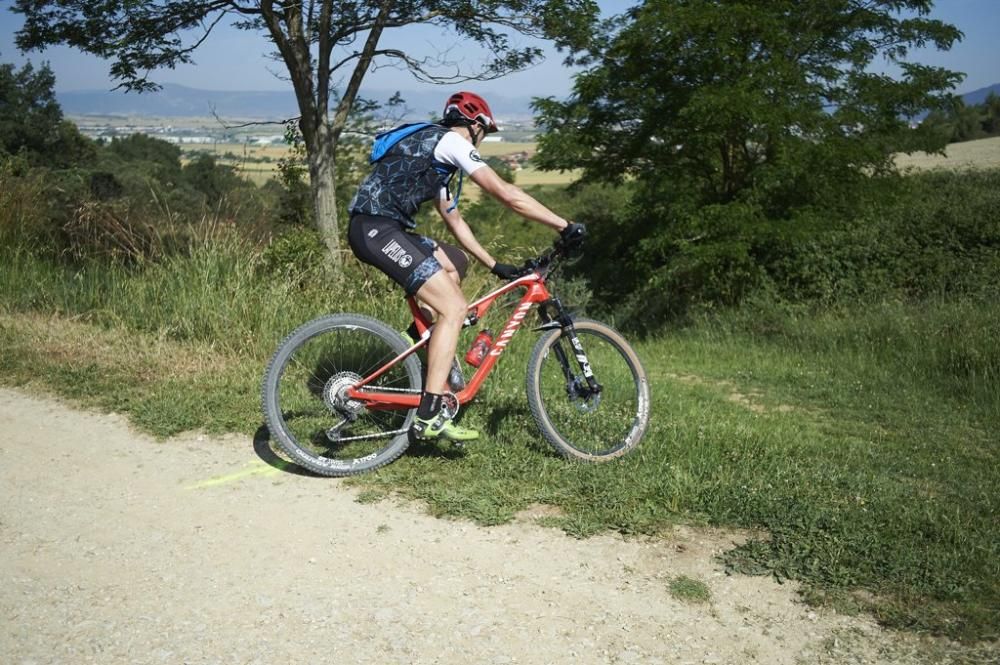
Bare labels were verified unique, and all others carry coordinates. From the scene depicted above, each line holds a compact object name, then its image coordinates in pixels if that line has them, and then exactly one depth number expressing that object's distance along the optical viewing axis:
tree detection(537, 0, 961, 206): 15.40
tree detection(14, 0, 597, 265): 13.84
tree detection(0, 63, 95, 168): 30.42
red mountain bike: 5.01
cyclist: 4.80
